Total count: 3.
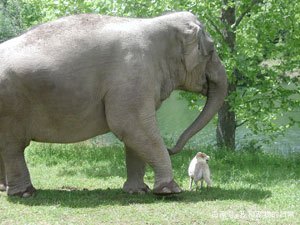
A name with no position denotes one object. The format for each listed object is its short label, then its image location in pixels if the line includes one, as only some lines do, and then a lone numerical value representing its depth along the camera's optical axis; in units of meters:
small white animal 12.80
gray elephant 11.55
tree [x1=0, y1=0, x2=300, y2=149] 20.42
